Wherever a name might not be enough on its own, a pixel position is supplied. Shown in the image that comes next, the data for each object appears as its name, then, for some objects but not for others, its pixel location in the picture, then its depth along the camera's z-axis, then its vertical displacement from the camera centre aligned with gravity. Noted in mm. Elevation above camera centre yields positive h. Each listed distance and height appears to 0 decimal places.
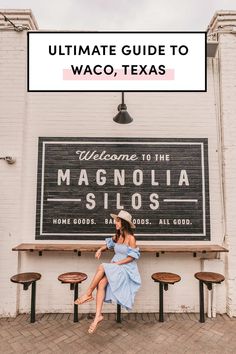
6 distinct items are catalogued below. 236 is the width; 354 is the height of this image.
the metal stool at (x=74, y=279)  4297 -1310
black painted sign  5113 +127
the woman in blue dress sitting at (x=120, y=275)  4098 -1201
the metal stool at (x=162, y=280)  4371 -1325
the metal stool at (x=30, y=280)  4395 -1355
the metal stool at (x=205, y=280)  4367 -1320
